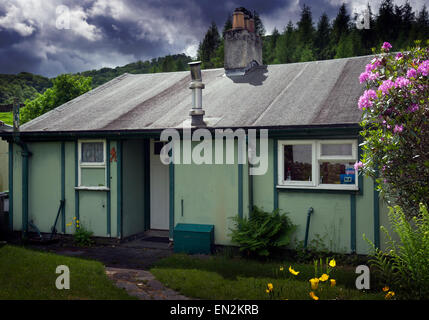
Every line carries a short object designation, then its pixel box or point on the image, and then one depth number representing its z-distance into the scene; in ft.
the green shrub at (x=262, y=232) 26.35
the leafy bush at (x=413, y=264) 17.33
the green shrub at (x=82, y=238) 32.58
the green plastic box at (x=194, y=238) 28.73
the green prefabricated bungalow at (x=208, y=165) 26.48
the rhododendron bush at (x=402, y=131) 19.10
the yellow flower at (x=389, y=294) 17.87
